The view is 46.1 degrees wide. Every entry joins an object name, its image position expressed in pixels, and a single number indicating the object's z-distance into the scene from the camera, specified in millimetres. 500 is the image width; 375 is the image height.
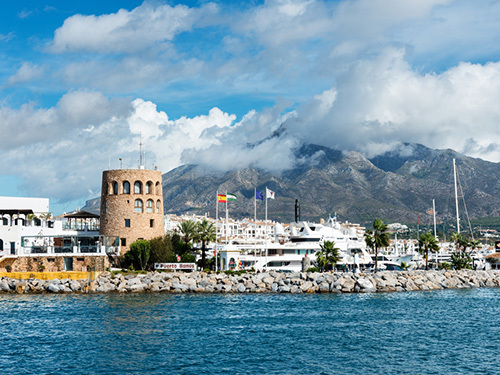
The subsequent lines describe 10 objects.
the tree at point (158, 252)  75312
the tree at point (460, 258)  89188
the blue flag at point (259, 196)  78800
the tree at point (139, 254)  73938
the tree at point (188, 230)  80938
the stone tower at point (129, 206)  77375
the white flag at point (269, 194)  79938
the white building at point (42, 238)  71062
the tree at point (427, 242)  87062
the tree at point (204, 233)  80188
